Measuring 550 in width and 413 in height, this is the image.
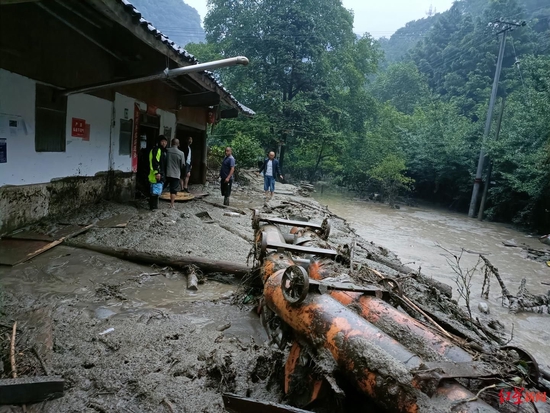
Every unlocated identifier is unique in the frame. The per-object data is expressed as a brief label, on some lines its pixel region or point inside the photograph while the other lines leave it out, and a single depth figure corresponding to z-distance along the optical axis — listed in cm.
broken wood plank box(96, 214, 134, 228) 624
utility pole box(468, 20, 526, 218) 2069
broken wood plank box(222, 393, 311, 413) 198
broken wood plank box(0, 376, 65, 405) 220
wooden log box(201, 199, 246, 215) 983
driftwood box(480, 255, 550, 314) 674
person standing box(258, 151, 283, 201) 1231
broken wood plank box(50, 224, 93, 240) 541
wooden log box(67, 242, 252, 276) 517
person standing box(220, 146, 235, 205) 1012
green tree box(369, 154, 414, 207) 2398
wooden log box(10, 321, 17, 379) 247
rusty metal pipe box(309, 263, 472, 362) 211
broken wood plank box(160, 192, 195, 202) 967
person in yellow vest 776
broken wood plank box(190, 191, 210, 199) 1080
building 502
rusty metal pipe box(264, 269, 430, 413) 172
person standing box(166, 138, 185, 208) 832
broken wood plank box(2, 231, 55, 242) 510
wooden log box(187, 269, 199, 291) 462
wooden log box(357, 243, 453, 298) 620
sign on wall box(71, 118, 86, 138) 657
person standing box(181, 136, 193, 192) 1106
